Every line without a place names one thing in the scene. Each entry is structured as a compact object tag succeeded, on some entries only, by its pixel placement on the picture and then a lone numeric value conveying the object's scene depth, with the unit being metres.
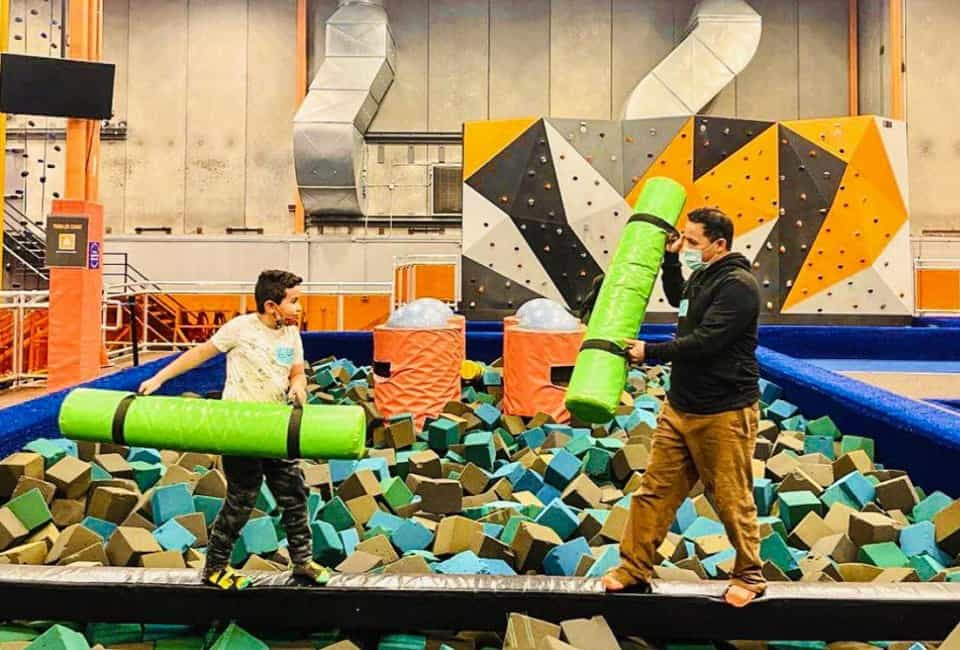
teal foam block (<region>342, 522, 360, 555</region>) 2.90
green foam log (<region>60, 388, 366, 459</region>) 2.20
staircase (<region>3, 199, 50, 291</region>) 12.24
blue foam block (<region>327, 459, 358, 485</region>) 3.87
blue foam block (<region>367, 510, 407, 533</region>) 3.14
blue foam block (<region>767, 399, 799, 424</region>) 5.03
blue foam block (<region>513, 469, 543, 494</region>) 3.73
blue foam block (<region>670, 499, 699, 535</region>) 3.27
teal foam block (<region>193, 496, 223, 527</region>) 3.34
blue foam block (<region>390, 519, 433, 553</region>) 2.95
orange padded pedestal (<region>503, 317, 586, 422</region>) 5.12
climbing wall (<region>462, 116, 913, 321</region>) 8.27
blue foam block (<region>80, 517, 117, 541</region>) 3.10
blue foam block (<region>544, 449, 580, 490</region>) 3.79
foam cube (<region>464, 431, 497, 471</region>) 4.19
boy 2.35
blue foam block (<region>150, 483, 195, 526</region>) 3.22
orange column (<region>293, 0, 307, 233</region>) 13.22
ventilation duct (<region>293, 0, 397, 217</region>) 11.97
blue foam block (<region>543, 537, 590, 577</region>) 2.70
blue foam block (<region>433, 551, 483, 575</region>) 2.65
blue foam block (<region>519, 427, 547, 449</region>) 4.62
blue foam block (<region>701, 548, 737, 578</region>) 2.79
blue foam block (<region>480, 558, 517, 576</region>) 2.64
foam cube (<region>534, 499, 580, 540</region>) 3.05
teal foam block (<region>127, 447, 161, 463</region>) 4.08
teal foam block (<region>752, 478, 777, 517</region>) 3.49
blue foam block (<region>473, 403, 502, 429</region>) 4.95
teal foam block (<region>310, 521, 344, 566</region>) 2.77
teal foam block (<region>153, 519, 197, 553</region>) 2.87
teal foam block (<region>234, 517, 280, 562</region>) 2.83
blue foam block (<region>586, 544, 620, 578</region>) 2.62
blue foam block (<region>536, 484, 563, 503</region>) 3.63
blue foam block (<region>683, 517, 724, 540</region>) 3.16
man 2.27
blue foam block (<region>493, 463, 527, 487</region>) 3.82
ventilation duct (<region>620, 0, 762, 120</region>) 12.02
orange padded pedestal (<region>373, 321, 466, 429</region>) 5.11
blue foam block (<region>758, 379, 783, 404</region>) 5.55
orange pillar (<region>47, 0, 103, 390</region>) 6.36
